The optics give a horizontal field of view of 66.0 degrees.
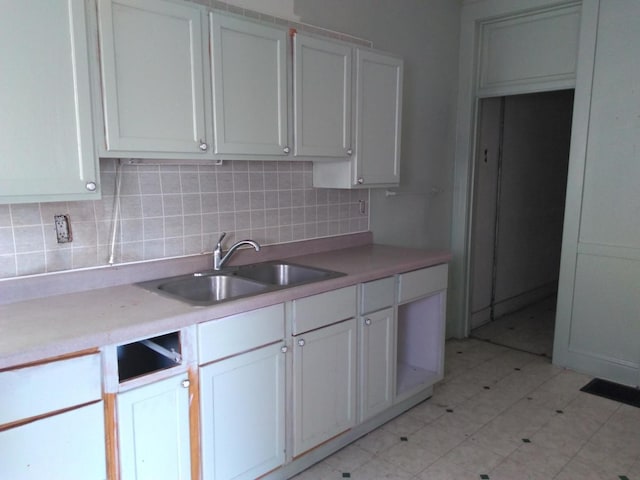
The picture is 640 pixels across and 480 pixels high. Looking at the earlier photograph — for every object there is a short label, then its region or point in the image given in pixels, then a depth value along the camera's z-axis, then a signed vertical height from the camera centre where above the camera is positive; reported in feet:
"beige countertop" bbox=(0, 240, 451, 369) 4.81 -1.69
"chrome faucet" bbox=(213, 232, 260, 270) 7.97 -1.38
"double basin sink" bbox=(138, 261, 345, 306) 7.18 -1.76
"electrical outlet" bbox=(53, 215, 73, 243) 6.49 -0.81
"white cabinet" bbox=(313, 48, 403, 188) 8.98 +0.74
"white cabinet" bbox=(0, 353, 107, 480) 4.60 -2.48
